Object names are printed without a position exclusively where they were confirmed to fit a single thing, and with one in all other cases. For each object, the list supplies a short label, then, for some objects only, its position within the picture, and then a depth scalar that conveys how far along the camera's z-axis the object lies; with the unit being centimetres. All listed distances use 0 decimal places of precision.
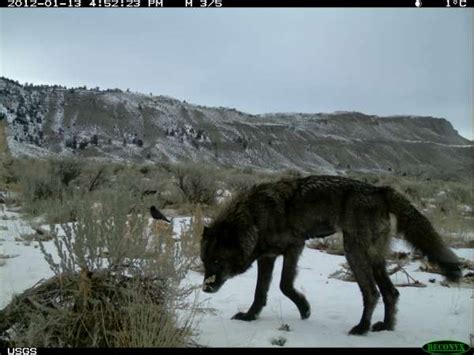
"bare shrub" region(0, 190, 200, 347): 405
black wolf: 488
